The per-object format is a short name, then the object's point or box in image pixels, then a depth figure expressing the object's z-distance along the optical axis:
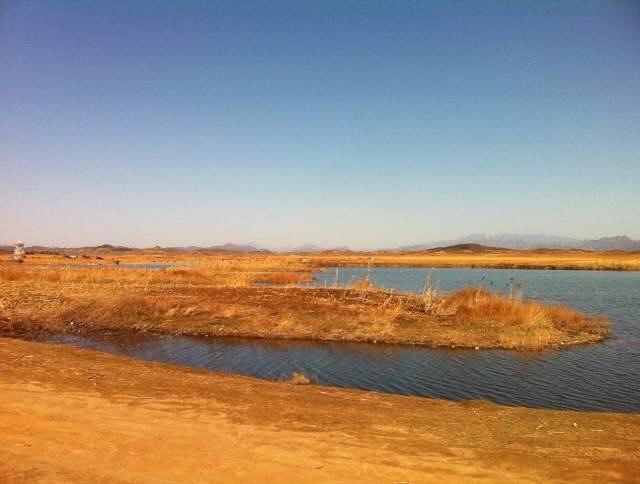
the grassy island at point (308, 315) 20.94
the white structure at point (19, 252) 75.11
